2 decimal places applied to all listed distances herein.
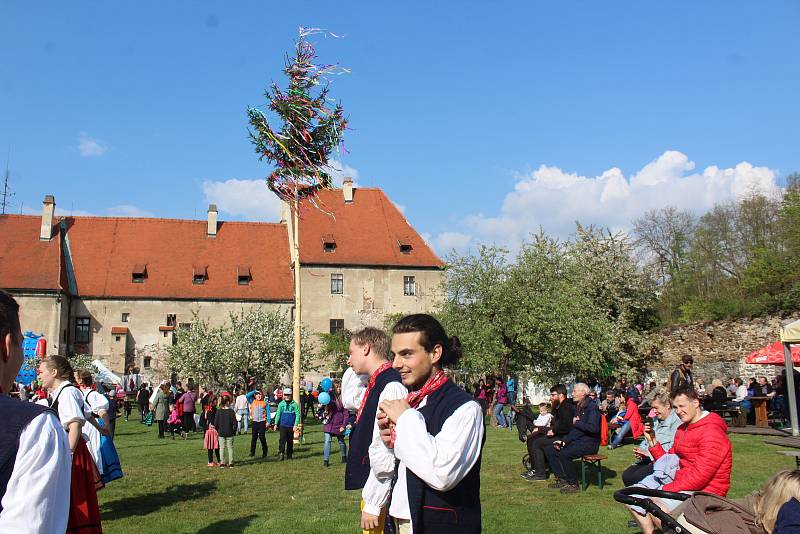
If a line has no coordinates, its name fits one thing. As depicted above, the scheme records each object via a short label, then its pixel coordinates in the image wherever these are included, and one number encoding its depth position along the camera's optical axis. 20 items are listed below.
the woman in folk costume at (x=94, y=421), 9.21
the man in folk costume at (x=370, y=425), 4.63
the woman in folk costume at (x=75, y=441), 4.35
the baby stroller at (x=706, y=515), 4.75
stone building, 48.72
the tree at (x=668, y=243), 54.72
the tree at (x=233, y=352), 36.16
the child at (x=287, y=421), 17.41
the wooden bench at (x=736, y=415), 21.55
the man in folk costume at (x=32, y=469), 2.26
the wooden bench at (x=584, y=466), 11.92
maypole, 18.38
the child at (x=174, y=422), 23.70
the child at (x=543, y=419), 14.07
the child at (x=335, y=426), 15.46
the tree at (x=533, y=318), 33.94
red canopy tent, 26.33
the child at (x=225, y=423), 16.02
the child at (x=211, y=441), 16.14
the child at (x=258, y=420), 17.86
